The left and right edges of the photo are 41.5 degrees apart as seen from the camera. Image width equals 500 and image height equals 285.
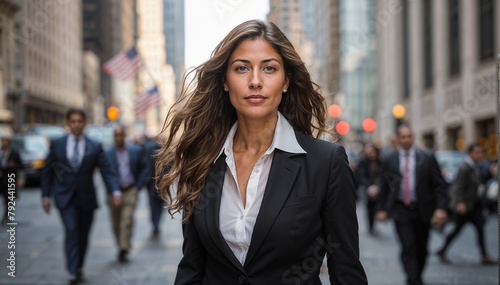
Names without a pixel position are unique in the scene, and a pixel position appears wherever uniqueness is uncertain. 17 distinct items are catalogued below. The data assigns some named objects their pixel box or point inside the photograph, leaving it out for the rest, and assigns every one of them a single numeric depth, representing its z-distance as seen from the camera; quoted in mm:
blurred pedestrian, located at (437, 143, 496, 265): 10836
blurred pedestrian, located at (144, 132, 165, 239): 13037
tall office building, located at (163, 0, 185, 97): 116250
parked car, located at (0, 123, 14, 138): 26380
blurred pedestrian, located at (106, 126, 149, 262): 11070
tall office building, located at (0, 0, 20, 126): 46562
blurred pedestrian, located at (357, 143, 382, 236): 14305
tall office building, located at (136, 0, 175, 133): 73594
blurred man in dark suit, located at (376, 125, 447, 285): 8016
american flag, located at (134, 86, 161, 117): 26188
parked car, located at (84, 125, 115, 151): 35428
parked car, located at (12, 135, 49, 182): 26312
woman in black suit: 2635
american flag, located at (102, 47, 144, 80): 26141
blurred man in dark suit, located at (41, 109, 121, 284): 8562
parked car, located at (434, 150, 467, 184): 17950
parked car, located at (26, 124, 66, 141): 34031
